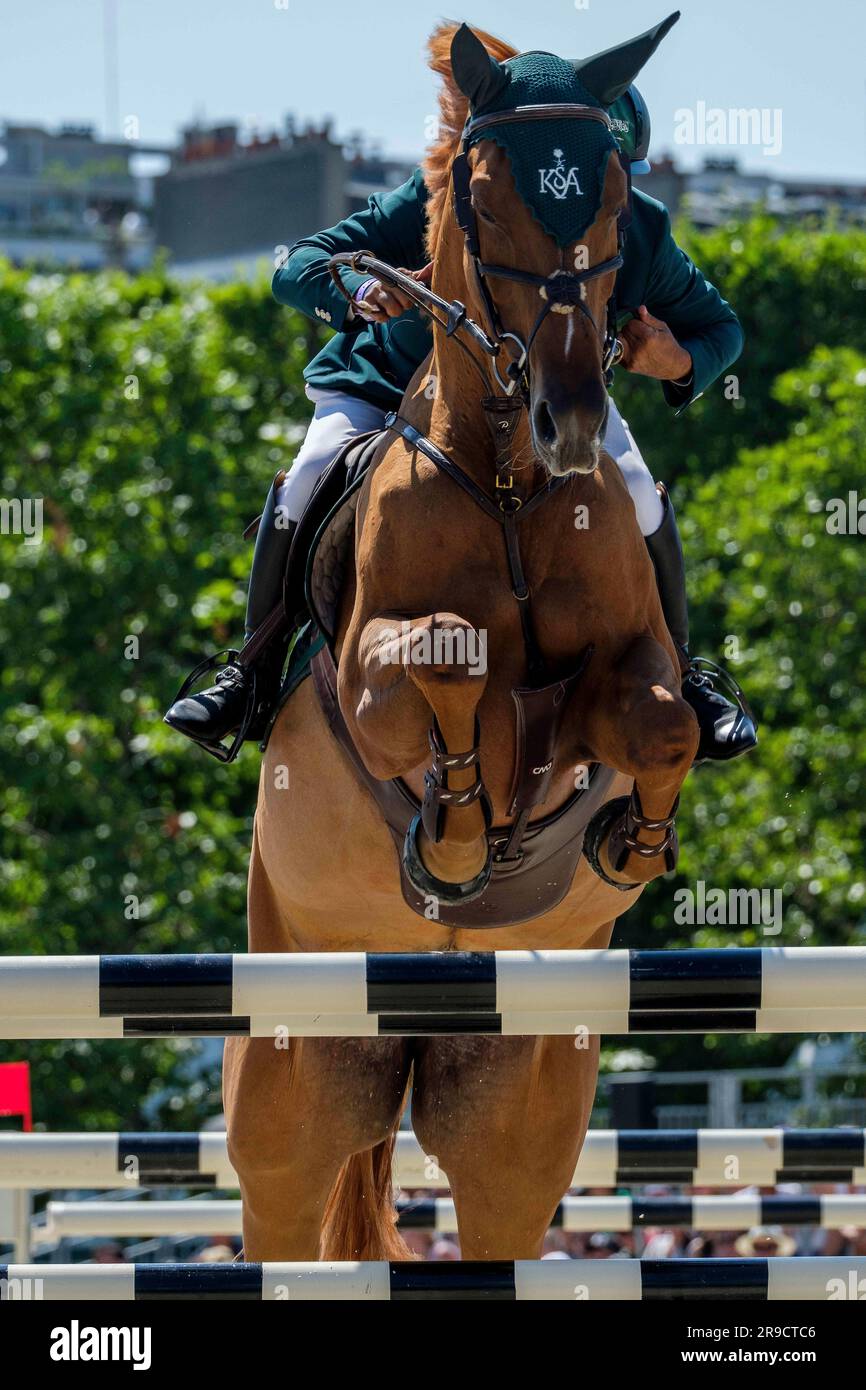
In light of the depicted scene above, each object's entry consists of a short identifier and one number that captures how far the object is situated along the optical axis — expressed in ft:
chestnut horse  25.52
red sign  37.91
